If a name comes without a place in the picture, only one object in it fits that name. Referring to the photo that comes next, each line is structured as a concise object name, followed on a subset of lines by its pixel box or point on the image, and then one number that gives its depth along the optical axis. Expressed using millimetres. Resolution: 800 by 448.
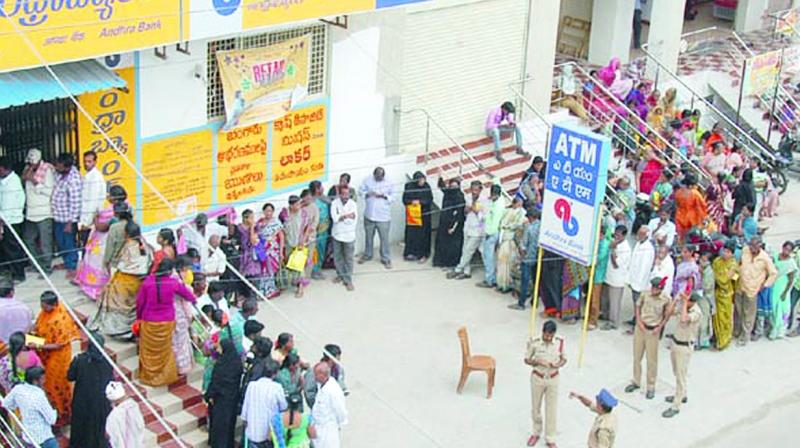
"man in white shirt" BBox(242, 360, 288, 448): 12406
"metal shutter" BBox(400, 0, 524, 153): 18953
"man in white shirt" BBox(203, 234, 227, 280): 15443
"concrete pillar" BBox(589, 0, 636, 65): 24359
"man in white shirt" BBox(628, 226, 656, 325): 16328
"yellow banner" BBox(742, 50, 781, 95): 22188
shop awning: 13345
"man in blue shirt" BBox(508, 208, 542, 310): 16875
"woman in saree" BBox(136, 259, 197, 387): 13023
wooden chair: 14789
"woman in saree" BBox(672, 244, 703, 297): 16094
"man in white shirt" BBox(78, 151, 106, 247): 14695
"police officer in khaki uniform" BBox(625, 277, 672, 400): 14773
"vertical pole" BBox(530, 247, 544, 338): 16000
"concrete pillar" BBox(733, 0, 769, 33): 28297
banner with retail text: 16500
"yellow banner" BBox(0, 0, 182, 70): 12992
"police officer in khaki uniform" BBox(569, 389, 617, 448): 12523
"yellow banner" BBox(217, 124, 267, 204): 16734
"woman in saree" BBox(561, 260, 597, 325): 16656
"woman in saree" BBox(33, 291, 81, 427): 12555
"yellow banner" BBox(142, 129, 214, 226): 15930
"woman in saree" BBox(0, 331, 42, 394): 11914
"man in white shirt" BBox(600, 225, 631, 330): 16531
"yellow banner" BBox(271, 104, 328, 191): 17375
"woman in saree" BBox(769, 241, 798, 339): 16562
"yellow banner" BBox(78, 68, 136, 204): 15117
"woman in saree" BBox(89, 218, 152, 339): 13320
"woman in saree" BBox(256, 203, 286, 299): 16453
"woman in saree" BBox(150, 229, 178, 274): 13422
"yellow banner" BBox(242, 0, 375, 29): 15281
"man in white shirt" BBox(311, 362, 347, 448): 12398
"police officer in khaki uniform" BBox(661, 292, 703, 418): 14688
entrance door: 14695
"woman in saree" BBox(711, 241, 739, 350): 16219
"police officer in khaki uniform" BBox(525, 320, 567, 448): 13586
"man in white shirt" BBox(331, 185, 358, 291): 17156
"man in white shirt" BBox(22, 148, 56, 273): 14555
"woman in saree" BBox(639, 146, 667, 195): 20375
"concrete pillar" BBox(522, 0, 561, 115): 20578
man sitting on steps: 20000
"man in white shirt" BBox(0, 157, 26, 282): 14344
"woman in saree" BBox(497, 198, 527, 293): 17281
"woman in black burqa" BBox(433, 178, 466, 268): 18078
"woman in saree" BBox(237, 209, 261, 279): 16203
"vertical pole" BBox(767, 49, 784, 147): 23112
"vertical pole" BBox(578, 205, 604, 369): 15359
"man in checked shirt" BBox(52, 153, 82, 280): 14617
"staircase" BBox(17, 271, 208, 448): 13180
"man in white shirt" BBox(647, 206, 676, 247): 17234
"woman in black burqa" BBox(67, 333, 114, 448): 12312
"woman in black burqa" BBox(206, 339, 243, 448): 12805
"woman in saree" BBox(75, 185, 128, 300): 13898
